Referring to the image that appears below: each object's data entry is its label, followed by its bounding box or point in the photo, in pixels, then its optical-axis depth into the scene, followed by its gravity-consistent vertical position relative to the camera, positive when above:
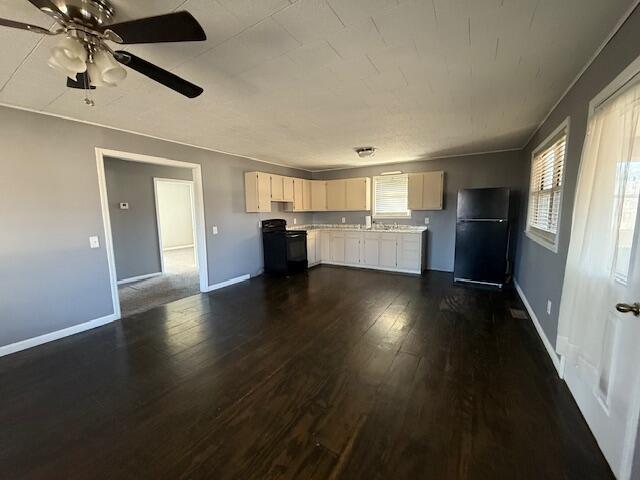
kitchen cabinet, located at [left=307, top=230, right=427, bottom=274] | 5.32 -0.87
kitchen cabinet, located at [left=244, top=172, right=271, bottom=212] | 5.02 +0.39
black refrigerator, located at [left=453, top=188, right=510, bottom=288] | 4.25 -0.44
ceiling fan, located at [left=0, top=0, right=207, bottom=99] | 1.16 +0.84
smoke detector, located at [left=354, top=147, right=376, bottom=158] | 4.40 +0.99
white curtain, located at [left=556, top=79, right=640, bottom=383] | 1.38 -0.13
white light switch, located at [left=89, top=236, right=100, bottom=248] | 3.13 -0.37
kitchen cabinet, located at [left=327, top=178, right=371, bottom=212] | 6.02 +0.36
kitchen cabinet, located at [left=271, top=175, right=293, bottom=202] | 5.41 +0.46
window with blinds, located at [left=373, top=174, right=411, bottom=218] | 5.84 +0.31
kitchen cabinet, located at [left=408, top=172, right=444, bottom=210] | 5.21 +0.38
